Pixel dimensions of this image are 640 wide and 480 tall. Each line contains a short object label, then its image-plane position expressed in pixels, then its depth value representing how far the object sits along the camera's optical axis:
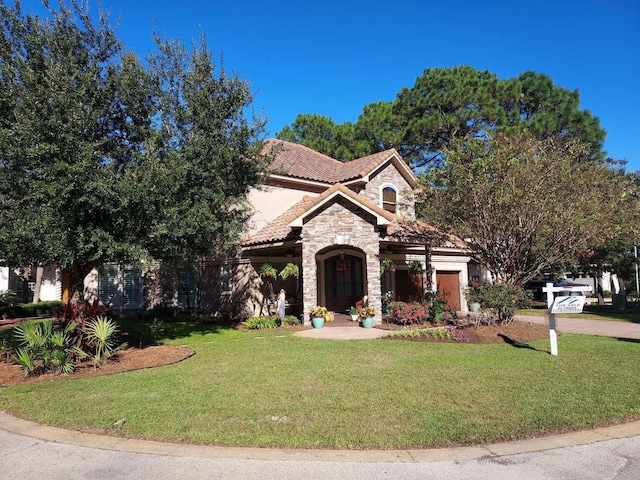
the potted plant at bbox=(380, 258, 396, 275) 16.84
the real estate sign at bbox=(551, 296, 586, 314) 9.41
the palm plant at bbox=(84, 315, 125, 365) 9.35
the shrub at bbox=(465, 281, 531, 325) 13.39
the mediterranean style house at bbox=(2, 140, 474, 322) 16.03
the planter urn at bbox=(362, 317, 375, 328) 15.22
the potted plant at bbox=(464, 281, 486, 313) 13.66
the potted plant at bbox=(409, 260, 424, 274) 19.30
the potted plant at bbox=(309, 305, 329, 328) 15.22
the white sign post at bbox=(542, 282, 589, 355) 9.42
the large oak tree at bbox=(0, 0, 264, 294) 8.67
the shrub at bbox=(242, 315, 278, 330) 15.80
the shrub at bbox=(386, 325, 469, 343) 12.03
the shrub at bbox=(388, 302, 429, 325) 15.16
